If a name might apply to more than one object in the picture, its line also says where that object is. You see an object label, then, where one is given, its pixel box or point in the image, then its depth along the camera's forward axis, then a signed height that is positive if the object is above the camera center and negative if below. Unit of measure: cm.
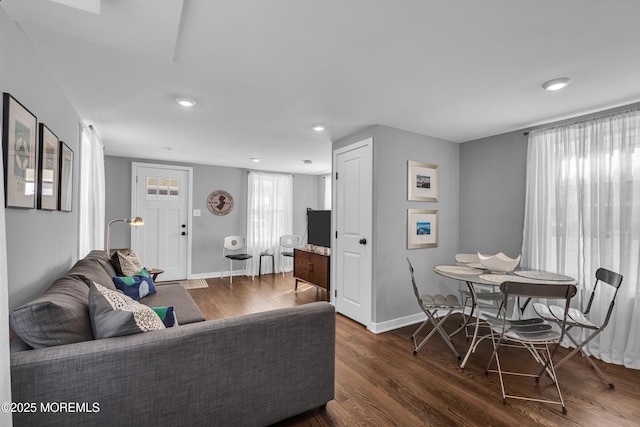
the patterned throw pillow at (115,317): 140 -53
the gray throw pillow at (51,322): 126 -50
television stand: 437 -86
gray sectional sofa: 121 -75
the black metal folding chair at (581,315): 226 -85
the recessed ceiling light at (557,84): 220 +101
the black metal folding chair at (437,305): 272 -86
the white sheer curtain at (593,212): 261 +5
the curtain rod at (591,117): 264 +96
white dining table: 244 -53
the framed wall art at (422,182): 358 +41
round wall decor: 602 +20
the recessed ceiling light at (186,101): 264 +100
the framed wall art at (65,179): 231 +26
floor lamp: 371 -13
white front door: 539 -9
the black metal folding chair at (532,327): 200 -86
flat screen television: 461 -24
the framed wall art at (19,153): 142 +30
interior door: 340 -20
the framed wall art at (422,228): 357 -17
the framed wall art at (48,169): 188 +28
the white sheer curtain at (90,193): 318 +21
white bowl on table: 274 -45
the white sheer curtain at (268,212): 631 +1
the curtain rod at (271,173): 631 +89
